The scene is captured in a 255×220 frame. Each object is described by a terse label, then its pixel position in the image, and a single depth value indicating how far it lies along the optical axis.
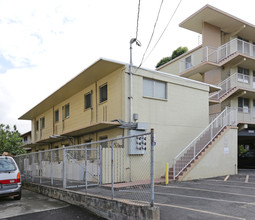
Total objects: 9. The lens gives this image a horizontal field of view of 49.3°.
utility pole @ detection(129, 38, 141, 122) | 13.61
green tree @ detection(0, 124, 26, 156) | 30.44
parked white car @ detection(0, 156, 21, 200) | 10.16
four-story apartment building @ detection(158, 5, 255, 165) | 21.08
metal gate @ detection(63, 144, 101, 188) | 10.54
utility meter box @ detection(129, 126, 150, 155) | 13.26
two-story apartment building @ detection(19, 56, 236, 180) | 13.94
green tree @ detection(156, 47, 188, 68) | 38.22
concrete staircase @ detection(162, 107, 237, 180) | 13.63
